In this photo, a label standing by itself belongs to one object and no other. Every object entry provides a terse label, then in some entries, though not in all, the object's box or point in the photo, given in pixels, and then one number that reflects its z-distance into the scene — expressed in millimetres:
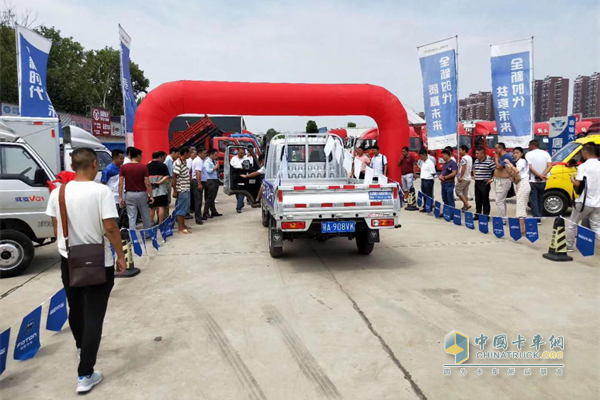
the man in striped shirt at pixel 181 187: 8695
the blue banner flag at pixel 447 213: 9933
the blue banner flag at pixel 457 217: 9367
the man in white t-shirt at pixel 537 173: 8617
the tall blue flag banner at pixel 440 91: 11750
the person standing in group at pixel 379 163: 11727
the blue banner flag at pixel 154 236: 7270
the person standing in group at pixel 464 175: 9969
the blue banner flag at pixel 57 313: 3965
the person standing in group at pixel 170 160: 10152
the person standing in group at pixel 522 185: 7945
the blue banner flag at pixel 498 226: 7926
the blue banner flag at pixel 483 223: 8445
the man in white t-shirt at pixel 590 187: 6105
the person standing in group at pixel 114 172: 7520
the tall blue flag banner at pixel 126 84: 12758
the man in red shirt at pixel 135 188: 7129
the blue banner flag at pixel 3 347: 3156
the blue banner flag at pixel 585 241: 5988
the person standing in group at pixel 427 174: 10945
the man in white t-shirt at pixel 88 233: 2982
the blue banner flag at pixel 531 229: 7117
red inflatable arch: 11500
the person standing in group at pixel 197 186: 9758
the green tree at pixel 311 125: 59369
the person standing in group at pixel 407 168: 12258
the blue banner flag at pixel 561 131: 17719
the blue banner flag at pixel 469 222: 9023
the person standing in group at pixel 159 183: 8094
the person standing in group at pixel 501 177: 8438
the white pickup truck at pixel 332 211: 5820
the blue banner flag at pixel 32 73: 11023
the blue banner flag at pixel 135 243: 6434
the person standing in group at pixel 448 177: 9953
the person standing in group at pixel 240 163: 11203
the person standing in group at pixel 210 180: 10094
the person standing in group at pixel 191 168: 9880
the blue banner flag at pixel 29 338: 3473
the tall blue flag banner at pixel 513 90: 10664
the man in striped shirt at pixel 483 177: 9234
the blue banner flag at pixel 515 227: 7457
